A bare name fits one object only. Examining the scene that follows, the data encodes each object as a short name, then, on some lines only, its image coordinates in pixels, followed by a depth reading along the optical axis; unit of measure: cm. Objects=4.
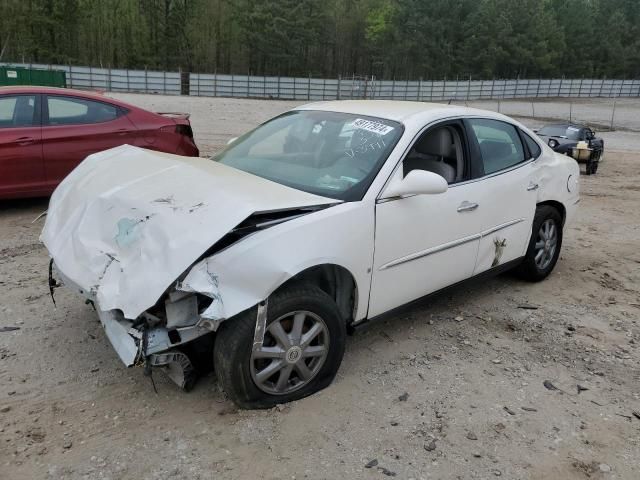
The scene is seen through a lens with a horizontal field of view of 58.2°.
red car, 629
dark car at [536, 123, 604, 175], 1269
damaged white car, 276
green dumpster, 2732
